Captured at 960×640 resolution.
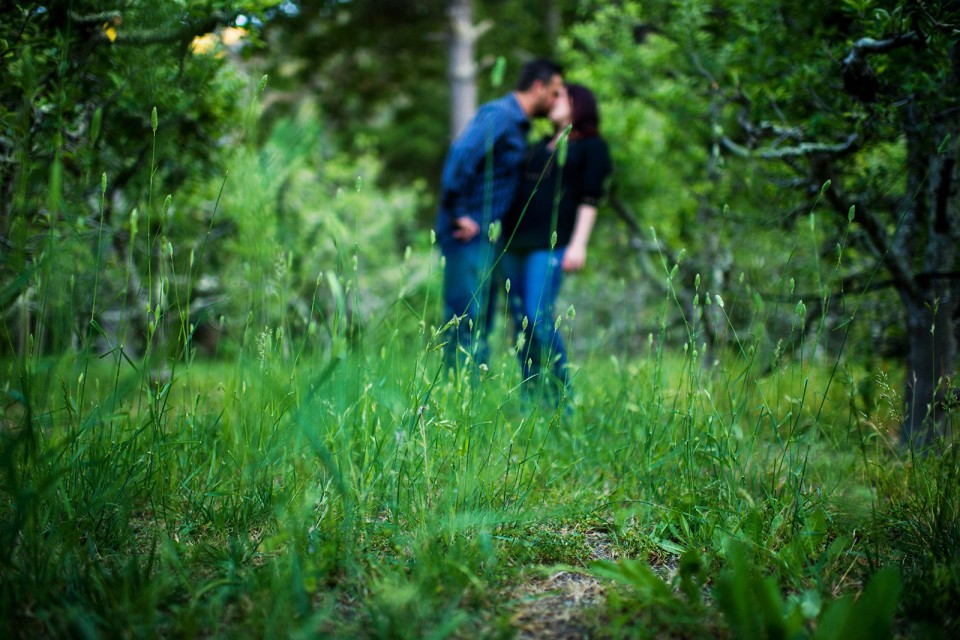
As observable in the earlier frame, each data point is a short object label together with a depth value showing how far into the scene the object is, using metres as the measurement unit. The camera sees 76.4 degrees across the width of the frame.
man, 2.90
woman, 3.09
